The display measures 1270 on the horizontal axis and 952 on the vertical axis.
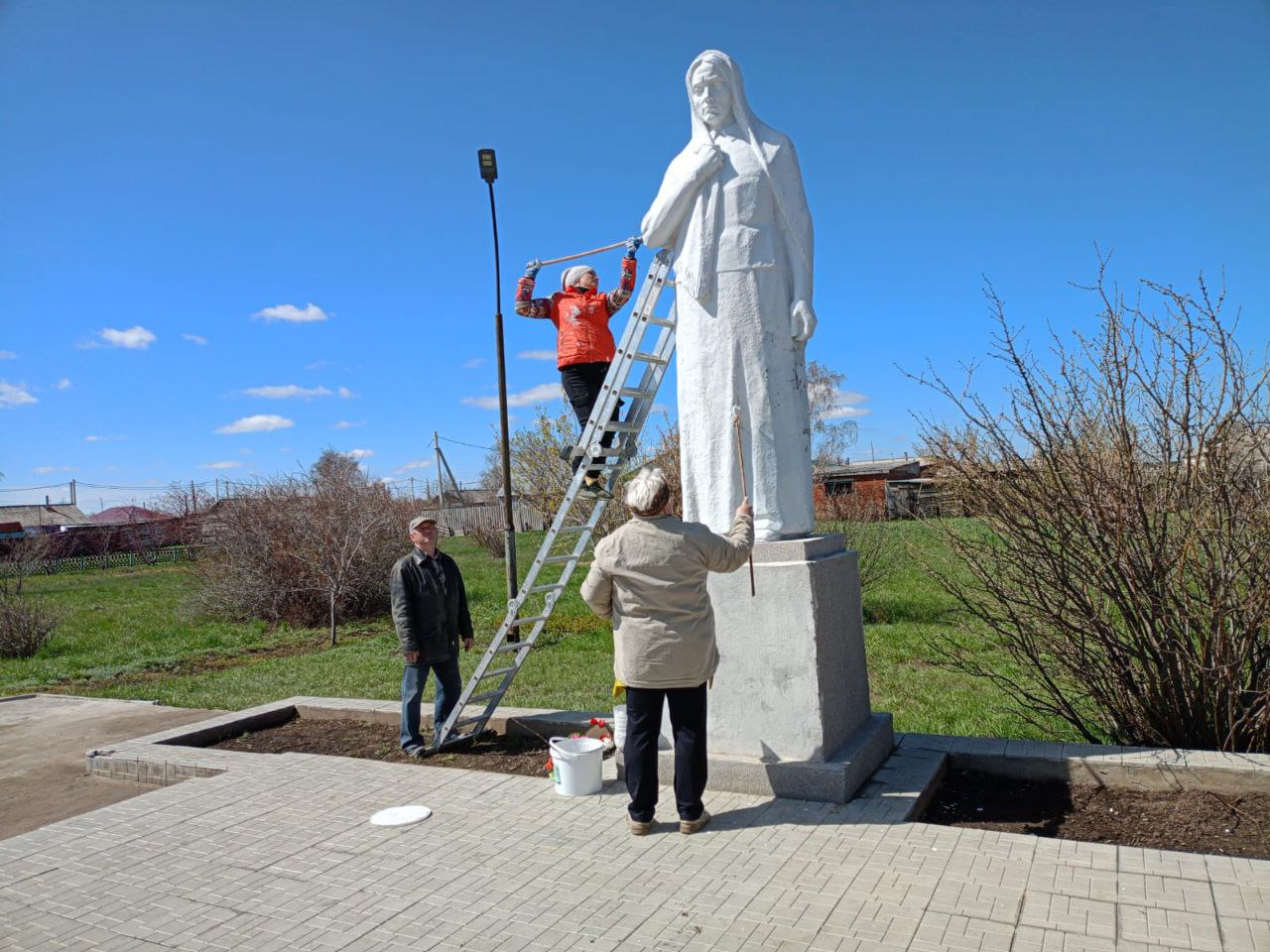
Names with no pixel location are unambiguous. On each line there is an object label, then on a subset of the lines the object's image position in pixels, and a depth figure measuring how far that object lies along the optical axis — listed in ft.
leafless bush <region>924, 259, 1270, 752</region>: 16.81
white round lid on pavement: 16.48
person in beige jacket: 14.62
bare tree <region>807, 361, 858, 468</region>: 125.29
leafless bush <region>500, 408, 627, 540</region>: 56.80
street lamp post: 37.04
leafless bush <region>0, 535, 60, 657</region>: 48.73
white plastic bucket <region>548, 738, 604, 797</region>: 17.46
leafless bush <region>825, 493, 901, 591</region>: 44.29
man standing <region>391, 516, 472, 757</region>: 21.85
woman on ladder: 24.76
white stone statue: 17.34
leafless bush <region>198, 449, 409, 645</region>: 54.70
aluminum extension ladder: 20.21
